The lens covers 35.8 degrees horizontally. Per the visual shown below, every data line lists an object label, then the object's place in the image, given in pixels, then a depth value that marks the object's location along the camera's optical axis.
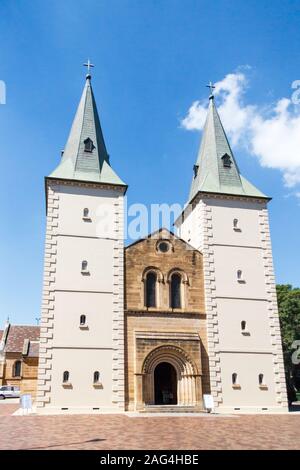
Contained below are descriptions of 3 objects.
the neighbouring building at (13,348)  51.19
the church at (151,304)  24.81
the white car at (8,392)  43.47
